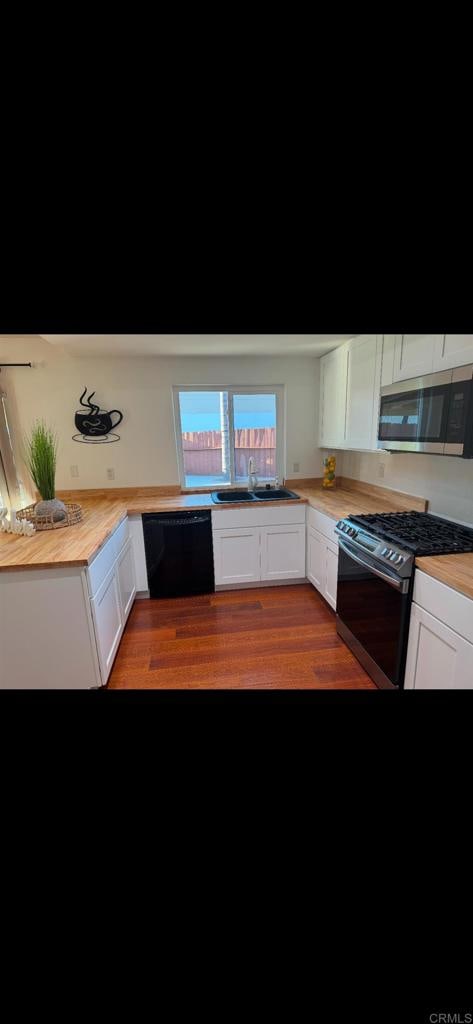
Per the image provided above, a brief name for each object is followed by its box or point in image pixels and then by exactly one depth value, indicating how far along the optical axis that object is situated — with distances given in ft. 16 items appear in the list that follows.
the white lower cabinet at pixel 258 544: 9.84
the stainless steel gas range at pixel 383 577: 5.46
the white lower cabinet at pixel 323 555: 8.55
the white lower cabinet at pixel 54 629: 5.57
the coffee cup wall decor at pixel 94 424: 10.17
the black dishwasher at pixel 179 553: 9.63
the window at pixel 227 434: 11.10
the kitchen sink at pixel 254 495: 10.64
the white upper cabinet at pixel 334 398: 9.37
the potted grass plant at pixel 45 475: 6.74
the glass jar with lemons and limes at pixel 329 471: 11.20
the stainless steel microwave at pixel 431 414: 4.93
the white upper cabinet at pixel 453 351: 5.09
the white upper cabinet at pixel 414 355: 5.85
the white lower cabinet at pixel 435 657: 4.39
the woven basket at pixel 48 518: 7.27
